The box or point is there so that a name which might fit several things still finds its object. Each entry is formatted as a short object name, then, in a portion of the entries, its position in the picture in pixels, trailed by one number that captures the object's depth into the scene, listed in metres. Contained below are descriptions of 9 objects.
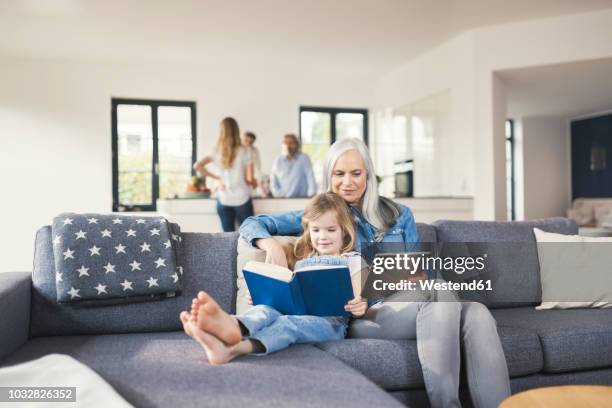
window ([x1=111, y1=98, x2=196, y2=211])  7.08
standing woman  4.69
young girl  1.45
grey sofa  1.31
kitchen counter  4.79
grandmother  1.63
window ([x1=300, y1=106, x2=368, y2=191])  7.83
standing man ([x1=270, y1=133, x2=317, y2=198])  5.71
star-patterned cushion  1.91
